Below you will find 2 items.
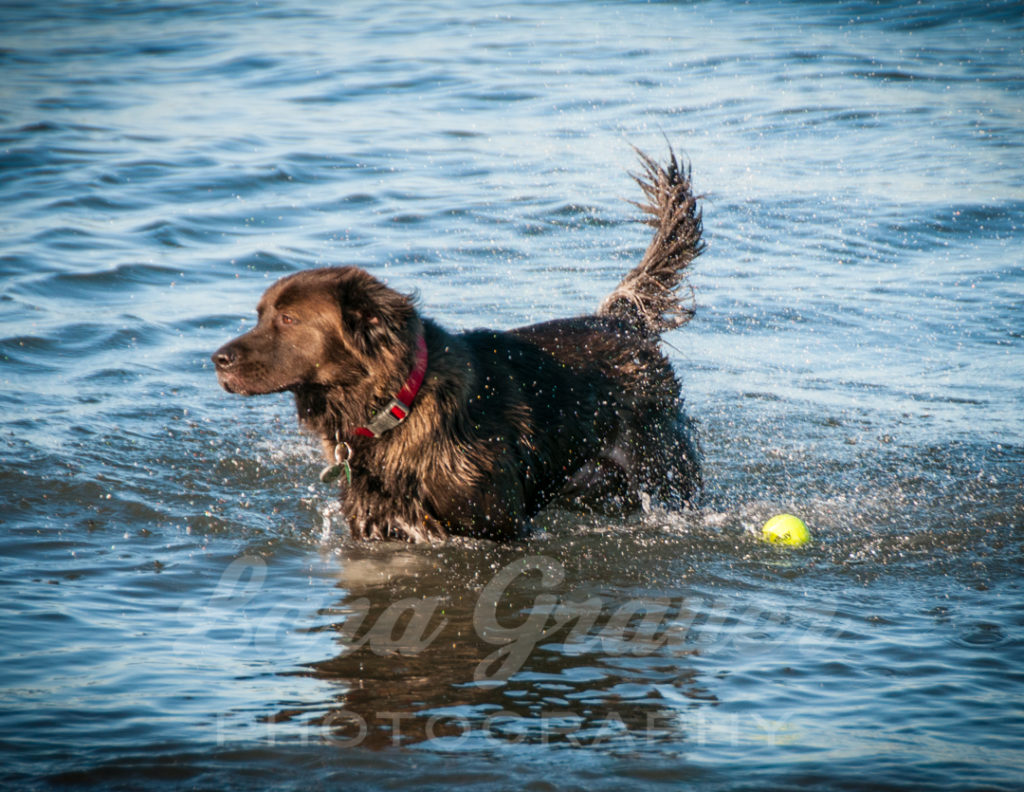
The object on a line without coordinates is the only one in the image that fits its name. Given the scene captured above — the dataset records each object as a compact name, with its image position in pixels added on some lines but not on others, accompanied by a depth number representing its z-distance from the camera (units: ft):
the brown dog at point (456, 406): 34.71
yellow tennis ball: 39.42
